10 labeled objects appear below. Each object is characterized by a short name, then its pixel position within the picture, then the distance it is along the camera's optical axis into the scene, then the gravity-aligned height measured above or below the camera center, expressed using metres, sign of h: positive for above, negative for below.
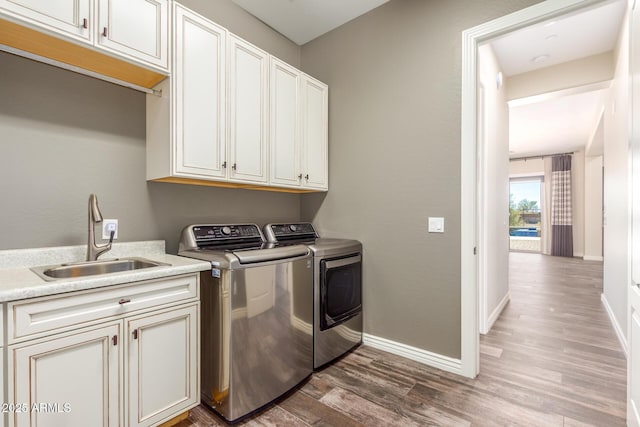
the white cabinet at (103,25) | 1.33 +0.92
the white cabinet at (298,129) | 2.42 +0.74
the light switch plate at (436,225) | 2.24 -0.09
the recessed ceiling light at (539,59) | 3.34 +1.77
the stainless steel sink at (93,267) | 1.50 -0.30
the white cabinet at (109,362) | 1.13 -0.66
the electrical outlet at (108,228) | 1.83 -0.09
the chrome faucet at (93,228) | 1.66 -0.08
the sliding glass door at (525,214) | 9.22 -0.01
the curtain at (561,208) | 7.99 +0.15
